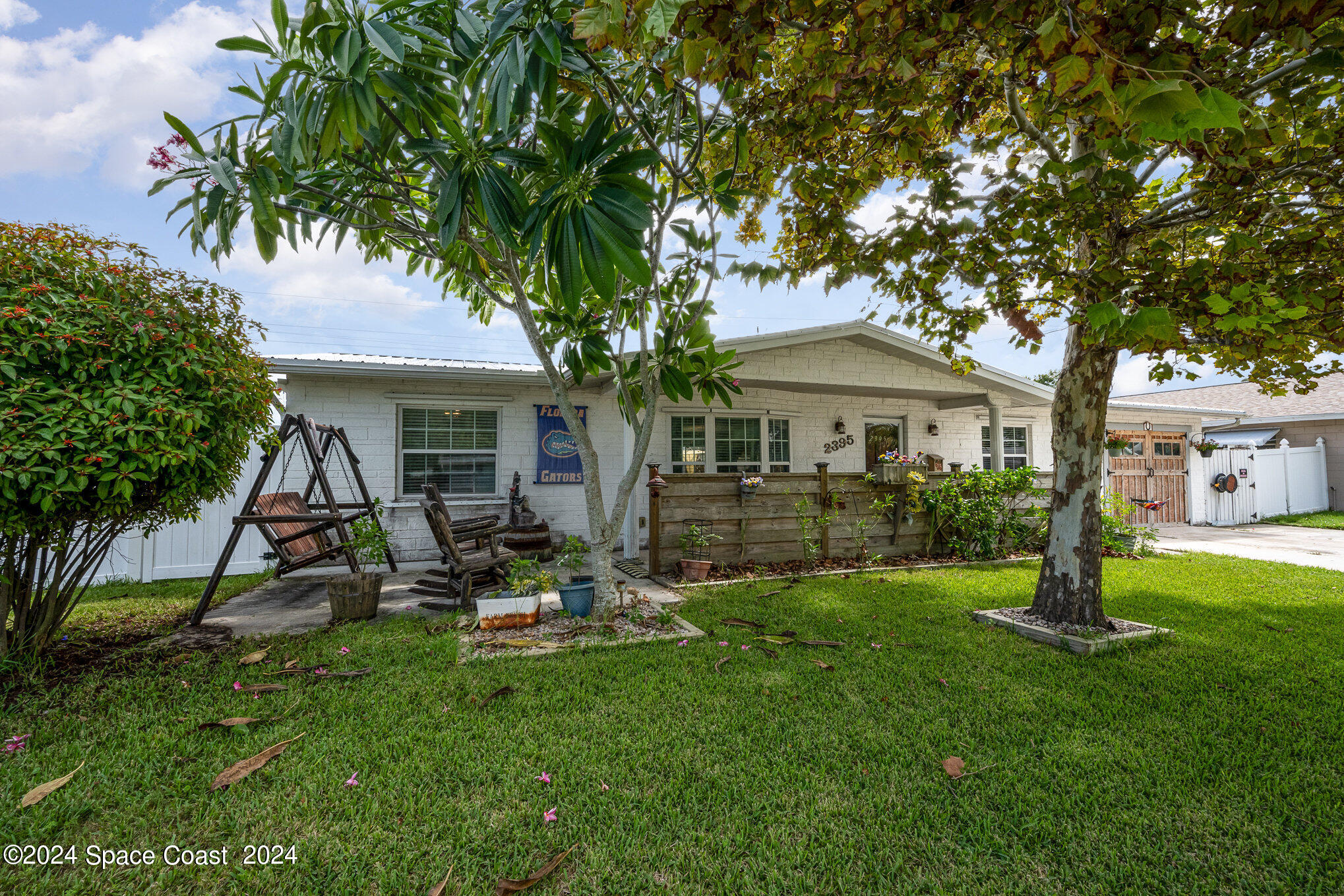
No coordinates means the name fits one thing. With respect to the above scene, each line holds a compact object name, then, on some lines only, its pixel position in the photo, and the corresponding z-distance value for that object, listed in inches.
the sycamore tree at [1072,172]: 71.4
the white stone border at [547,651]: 133.6
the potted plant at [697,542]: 233.5
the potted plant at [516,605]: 155.6
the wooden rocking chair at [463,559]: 177.6
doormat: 236.2
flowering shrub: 104.0
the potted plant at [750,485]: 241.6
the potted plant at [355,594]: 162.6
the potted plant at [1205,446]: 427.5
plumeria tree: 91.0
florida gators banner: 296.7
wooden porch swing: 162.4
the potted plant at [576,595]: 163.8
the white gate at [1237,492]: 443.2
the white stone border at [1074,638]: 138.9
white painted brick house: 265.6
